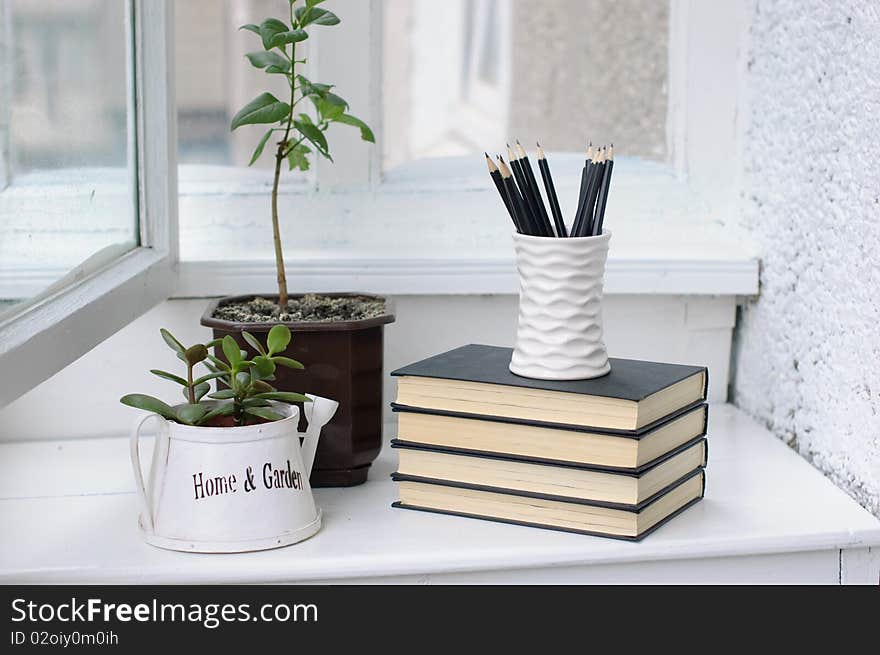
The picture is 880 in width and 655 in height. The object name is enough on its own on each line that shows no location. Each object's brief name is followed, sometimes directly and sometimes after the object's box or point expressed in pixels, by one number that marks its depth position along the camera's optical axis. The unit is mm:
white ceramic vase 1935
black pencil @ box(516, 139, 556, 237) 1928
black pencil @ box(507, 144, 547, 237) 1931
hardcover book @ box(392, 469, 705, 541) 1915
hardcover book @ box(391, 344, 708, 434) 1902
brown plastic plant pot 2027
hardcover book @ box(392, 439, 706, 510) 1907
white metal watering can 1877
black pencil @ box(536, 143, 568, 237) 1946
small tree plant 2014
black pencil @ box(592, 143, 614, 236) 1946
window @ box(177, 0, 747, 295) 2241
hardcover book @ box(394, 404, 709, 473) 1900
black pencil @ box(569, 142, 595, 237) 1939
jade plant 1888
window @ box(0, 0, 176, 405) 1848
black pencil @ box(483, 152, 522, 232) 1918
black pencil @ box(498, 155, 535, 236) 1935
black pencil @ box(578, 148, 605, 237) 1937
